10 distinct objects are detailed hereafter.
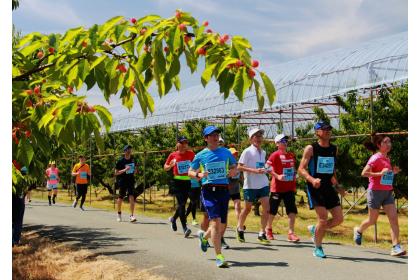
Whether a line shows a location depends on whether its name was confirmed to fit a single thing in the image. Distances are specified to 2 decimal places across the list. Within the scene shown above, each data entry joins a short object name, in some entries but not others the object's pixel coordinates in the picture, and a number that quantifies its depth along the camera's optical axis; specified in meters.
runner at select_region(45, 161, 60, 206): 21.19
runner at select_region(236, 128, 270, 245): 8.58
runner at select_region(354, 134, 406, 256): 7.53
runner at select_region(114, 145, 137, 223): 12.41
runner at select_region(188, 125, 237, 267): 6.47
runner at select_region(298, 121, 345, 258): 6.88
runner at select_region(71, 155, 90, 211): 16.57
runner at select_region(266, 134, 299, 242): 8.80
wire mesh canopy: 17.94
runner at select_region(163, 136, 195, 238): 9.70
